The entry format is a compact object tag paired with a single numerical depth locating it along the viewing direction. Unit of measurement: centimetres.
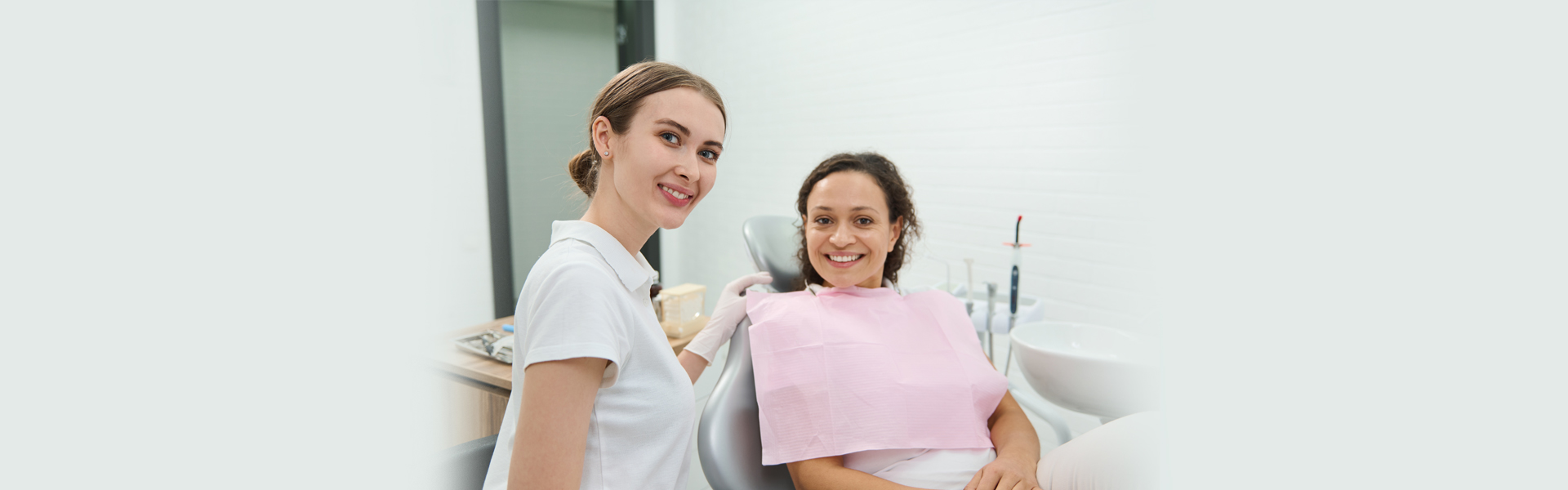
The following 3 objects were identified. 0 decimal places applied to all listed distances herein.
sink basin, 144
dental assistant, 79
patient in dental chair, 121
